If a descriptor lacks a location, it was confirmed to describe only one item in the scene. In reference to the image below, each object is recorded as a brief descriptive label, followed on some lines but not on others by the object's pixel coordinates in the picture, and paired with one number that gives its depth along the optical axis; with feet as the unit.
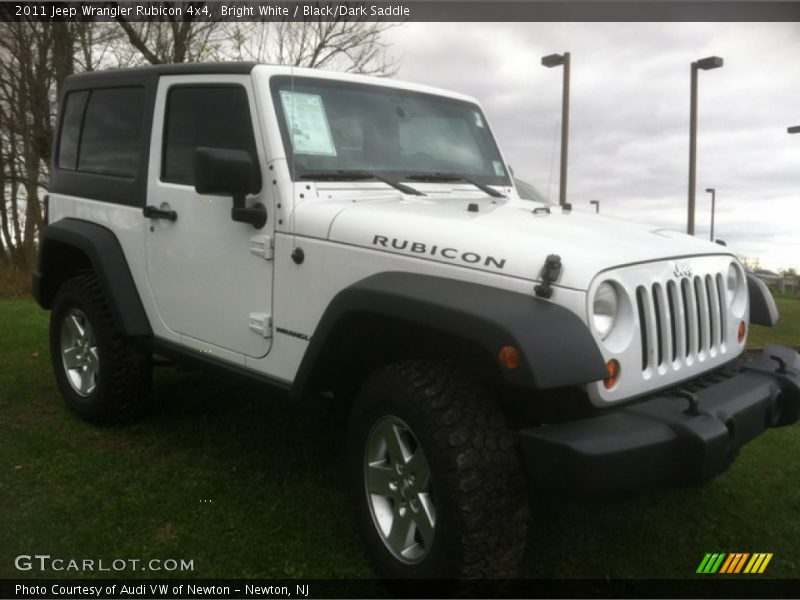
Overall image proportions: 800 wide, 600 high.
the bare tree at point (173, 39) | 39.60
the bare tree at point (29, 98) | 39.09
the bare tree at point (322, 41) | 36.22
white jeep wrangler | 8.05
